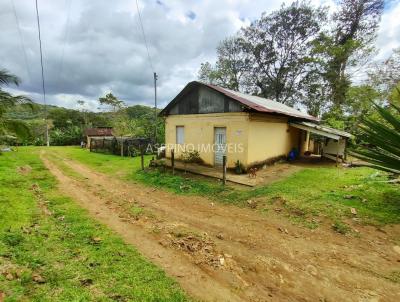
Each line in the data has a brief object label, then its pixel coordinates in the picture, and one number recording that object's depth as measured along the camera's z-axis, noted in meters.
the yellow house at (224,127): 10.85
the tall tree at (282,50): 25.56
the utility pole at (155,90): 21.57
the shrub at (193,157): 12.73
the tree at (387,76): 17.39
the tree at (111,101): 41.38
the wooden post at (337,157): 12.98
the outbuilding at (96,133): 35.00
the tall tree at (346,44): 21.39
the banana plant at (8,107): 10.23
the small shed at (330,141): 12.66
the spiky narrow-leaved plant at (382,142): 2.00
